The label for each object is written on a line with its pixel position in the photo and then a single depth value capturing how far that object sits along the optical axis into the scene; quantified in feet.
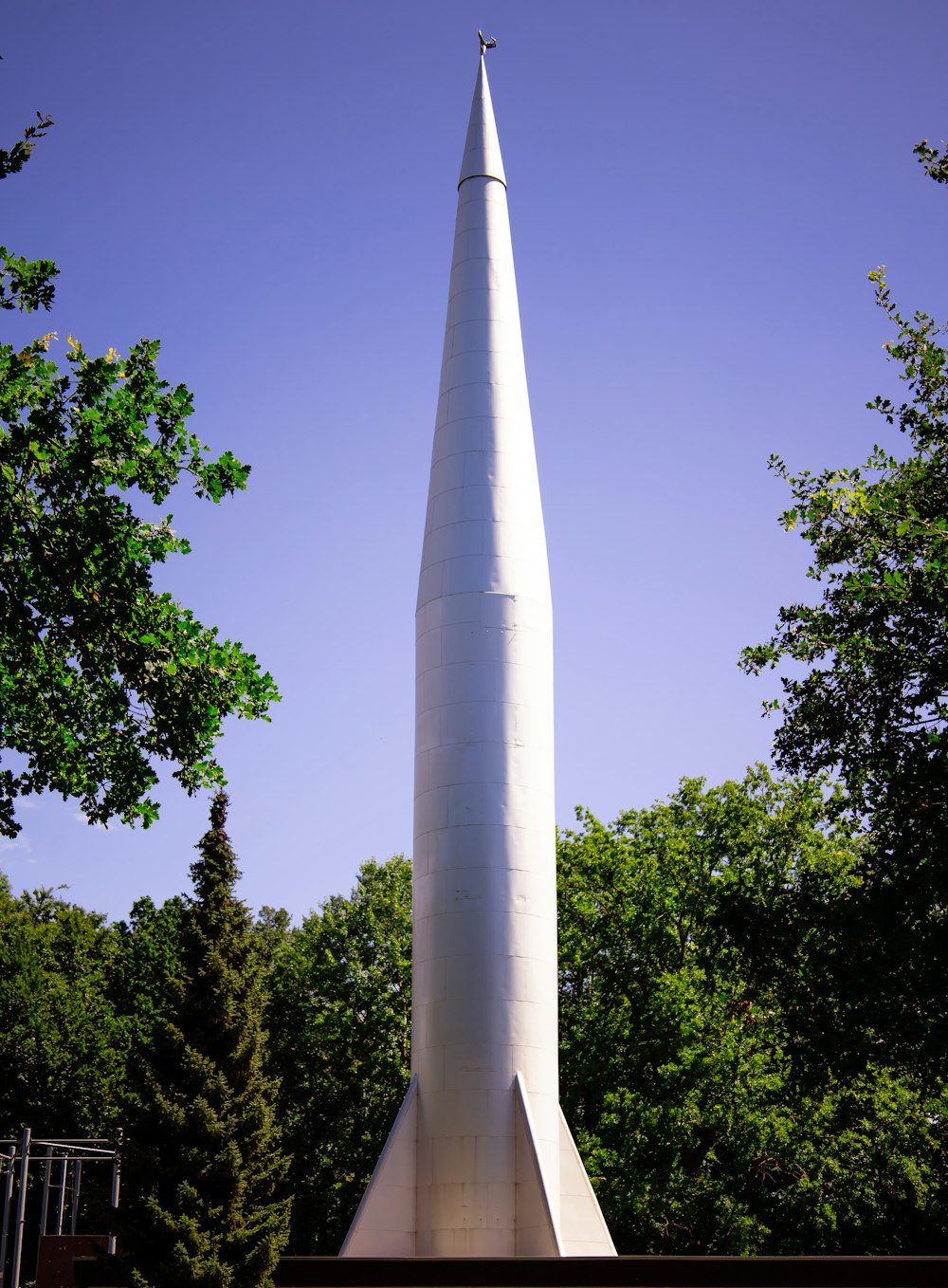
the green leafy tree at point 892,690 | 60.29
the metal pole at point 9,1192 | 69.92
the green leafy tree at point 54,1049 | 147.54
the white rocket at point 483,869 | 58.80
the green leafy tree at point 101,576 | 47.78
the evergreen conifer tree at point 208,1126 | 61.82
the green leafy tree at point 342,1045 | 128.36
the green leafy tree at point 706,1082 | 108.37
